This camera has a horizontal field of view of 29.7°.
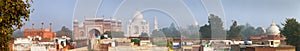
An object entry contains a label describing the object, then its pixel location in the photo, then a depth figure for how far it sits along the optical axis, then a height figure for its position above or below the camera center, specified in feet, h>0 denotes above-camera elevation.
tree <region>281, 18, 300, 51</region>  126.35 -1.23
